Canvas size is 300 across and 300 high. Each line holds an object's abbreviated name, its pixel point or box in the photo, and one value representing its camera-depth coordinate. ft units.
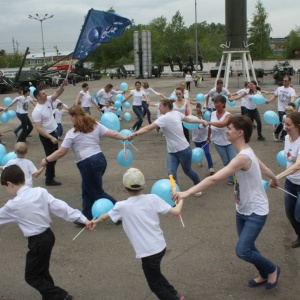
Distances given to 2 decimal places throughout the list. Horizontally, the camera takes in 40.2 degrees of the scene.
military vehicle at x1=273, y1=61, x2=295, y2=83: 116.88
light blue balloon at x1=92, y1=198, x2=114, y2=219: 15.06
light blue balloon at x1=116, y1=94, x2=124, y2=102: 52.31
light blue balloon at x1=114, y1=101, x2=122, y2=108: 50.96
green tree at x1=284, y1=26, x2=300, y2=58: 264.31
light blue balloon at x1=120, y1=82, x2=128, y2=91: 58.70
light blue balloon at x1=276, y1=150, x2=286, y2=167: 22.29
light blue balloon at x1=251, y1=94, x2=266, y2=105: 37.01
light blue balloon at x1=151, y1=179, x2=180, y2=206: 14.92
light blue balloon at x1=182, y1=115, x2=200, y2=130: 25.79
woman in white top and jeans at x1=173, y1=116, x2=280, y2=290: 12.16
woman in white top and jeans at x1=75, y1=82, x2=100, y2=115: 45.88
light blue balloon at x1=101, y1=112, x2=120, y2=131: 24.57
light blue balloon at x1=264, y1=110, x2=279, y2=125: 34.87
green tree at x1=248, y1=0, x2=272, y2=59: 223.10
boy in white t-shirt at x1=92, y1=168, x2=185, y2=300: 11.23
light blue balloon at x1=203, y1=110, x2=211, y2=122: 38.77
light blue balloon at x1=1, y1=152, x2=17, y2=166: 22.28
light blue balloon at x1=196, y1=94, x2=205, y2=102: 51.02
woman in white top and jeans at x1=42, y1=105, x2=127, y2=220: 18.17
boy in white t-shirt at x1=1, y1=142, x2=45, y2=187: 18.00
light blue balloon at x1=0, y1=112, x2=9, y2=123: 44.89
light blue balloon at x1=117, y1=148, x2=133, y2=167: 22.47
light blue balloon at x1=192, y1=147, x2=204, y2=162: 25.82
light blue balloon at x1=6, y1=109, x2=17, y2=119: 46.02
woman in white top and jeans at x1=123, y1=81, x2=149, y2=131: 46.19
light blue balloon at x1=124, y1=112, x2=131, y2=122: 51.42
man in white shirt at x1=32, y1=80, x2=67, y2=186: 25.18
